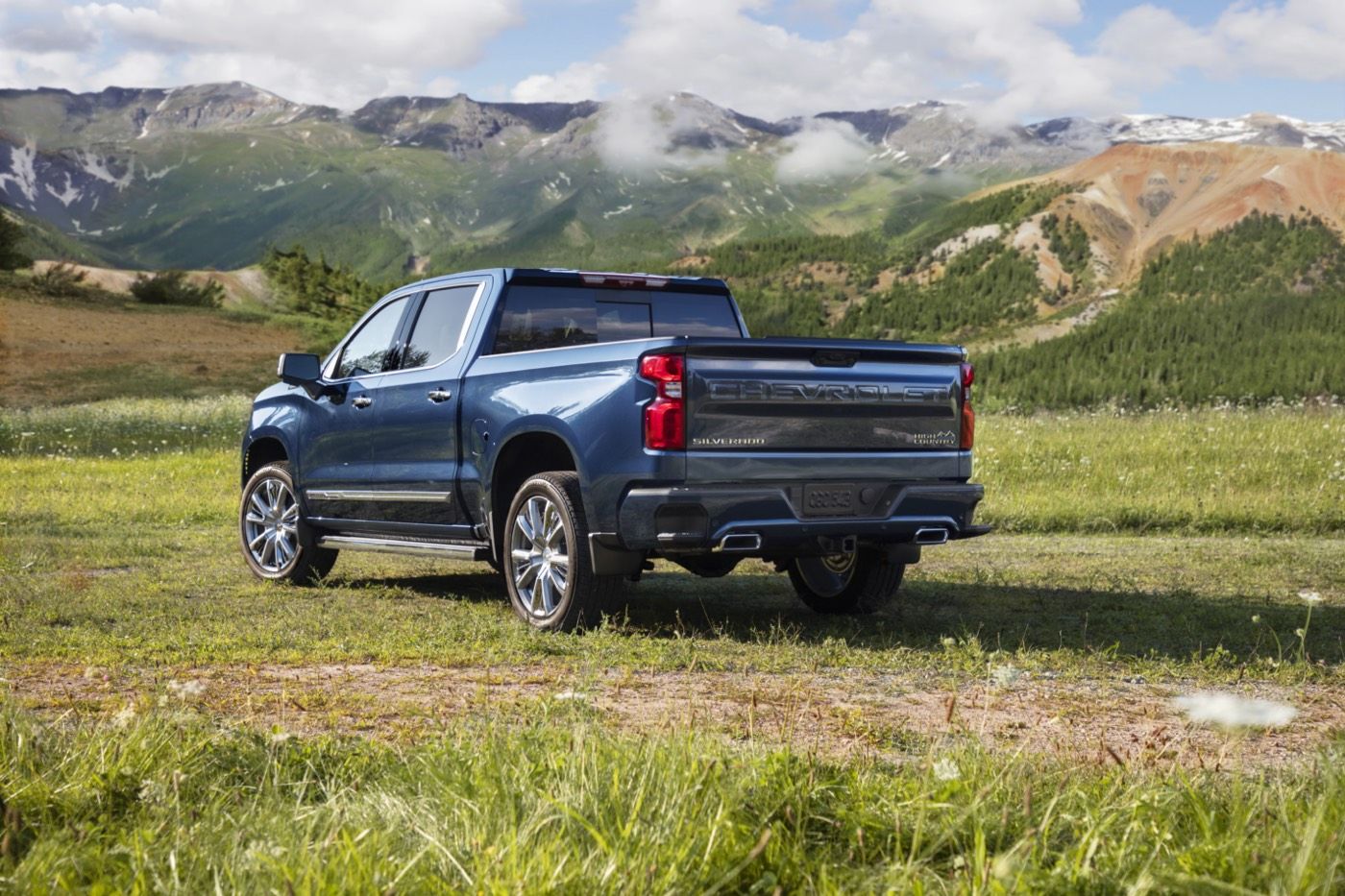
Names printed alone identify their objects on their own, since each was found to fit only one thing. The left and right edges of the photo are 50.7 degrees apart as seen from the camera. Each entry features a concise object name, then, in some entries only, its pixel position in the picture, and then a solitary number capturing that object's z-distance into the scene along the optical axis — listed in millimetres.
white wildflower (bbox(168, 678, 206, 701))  4312
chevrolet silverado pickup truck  7160
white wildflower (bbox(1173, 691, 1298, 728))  3164
